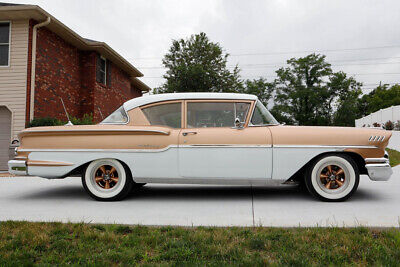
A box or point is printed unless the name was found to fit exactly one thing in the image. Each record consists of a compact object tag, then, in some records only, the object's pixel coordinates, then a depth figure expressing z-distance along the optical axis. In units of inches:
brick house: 403.5
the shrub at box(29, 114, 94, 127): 376.5
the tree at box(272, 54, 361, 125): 1806.1
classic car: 175.6
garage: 416.8
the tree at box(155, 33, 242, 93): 955.3
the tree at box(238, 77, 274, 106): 2014.0
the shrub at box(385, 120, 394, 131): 725.9
